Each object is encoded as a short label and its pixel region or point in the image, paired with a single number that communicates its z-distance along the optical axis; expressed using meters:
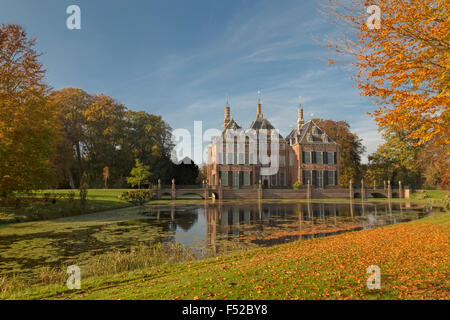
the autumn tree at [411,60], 6.11
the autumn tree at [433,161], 22.22
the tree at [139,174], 37.65
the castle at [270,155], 41.69
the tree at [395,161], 42.34
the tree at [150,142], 44.34
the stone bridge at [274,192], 37.72
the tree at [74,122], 39.41
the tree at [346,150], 48.19
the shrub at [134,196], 28.52
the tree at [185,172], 50.31
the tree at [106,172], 38.97
